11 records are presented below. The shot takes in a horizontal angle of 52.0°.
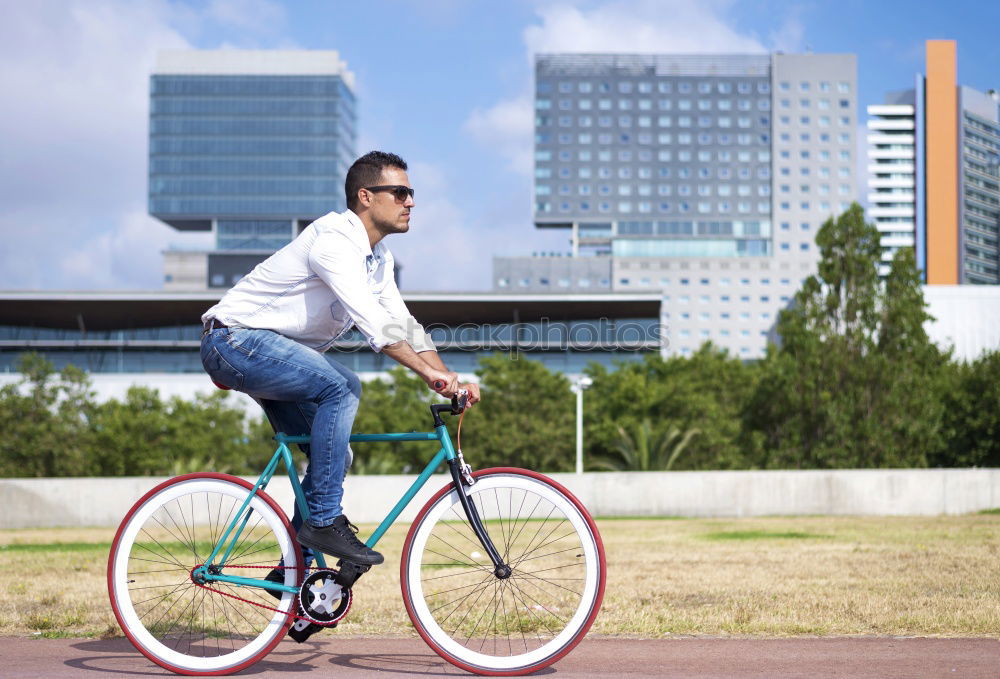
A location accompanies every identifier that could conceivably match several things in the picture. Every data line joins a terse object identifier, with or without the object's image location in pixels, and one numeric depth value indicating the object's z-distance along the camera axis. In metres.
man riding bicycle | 3.85
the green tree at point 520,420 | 28.59
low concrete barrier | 19.67
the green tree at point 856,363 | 23.95
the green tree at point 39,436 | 28.06
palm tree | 26.41
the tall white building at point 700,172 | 152.38
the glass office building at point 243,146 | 159.25
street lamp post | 25.83
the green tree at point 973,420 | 27.50
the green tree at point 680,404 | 28.00
